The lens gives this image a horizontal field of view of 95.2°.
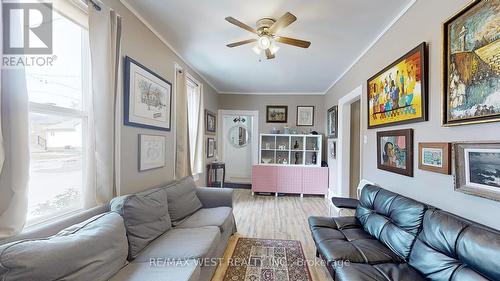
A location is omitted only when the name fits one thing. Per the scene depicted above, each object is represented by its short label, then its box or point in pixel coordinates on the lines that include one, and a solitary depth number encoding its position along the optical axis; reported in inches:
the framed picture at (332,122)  189.3
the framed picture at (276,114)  236.7
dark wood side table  199.3
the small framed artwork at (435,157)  66.2
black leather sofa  47.4
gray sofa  43.0
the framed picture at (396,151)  85.1
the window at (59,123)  57.9
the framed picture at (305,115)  234.4
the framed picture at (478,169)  51.2
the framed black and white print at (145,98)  89.6
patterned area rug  86.9
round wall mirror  248.7
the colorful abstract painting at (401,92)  77.7
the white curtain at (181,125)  134.5
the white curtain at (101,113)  71.5
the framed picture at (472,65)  51.9
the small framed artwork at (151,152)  98.9
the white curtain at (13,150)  47.4
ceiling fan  91.4
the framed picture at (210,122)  201.5
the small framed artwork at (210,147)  203.7
